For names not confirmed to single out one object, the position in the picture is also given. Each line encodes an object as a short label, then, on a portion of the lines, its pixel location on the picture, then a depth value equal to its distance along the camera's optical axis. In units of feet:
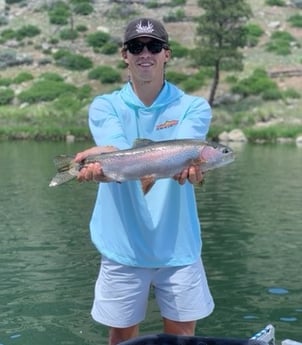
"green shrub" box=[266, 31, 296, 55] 193.94
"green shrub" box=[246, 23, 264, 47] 203.82
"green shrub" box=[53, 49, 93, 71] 185.57
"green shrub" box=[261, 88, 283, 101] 159.22
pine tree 163.32
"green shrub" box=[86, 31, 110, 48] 203.10
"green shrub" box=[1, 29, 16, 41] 208.44
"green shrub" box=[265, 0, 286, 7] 245.24
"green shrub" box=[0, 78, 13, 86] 175.94
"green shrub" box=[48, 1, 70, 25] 223.59
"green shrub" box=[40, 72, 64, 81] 177.88
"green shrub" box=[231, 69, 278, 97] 163.24
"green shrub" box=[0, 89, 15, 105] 166.81
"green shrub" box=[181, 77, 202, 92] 166.38
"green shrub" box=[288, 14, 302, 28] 223.10
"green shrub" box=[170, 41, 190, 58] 188.44
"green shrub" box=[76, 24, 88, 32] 217.36
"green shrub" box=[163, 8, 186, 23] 222.07
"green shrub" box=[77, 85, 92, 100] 165.51
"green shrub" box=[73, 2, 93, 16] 232.53
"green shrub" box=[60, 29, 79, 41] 210.79
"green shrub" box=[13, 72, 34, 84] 176.16
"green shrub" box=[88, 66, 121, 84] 172.65
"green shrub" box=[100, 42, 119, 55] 197.77
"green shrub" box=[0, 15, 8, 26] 226.38
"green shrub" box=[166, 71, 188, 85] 170.30
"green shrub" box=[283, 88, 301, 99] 159.84
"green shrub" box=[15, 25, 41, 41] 208.18
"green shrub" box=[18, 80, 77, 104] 165.99
